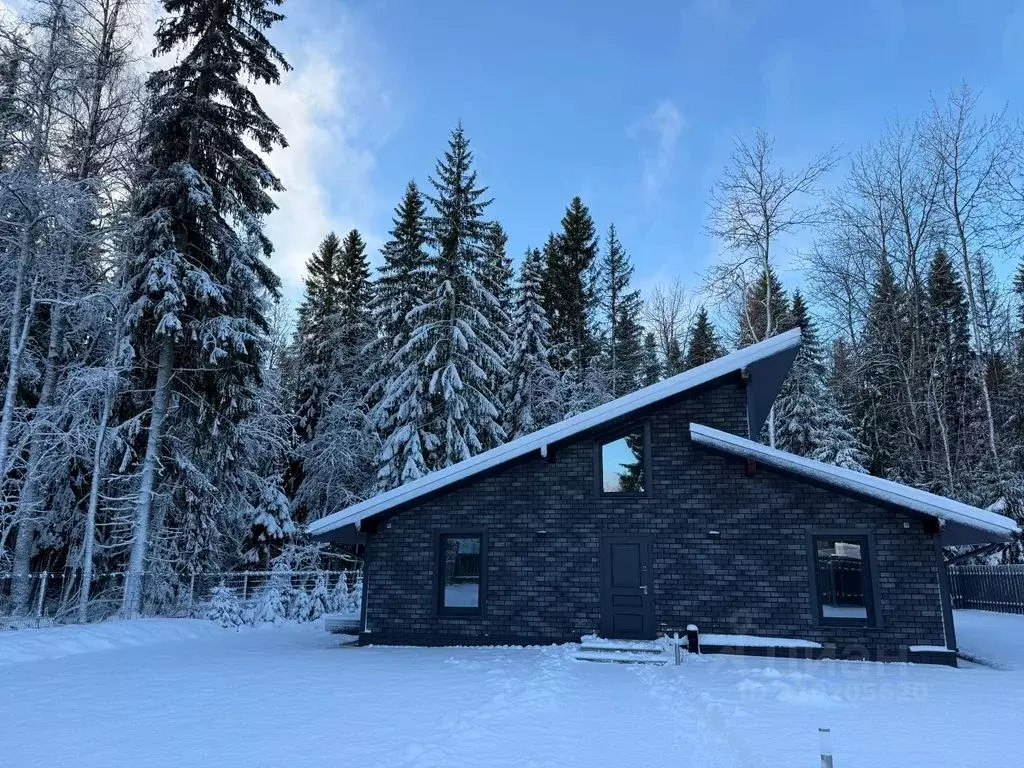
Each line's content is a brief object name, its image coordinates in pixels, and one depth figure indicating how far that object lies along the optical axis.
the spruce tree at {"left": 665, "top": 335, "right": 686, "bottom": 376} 32.06
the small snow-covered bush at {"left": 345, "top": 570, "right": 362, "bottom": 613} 18.85
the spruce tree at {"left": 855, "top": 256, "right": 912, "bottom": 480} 22.25
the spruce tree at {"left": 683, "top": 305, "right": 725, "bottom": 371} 35.09
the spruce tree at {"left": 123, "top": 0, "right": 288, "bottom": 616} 14.97
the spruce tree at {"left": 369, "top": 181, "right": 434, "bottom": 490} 20.92
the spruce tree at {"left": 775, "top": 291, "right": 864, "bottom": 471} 28.39
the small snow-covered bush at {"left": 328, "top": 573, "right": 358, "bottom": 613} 18.33
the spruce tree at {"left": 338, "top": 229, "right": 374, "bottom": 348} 26.44
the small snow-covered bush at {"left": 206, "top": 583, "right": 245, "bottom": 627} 15.50
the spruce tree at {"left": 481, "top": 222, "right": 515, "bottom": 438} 23.16
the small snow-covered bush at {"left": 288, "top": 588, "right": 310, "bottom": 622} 17.34
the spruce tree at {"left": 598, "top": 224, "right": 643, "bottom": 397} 30.47
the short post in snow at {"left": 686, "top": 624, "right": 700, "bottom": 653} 11.12
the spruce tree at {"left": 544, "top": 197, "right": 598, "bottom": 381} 29.91
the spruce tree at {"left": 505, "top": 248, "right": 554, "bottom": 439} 25.41
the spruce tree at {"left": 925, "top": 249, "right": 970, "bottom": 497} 21.12
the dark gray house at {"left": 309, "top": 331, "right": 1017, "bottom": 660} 11.05
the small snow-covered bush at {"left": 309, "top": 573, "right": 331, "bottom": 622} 17.78
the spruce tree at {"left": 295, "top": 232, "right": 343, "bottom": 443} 25.80
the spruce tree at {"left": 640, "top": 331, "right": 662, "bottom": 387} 34.19
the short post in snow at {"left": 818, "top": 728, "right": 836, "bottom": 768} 3.67
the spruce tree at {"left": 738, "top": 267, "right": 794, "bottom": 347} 22.44
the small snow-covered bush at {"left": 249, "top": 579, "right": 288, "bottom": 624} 16.44
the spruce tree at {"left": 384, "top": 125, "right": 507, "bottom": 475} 21.20
